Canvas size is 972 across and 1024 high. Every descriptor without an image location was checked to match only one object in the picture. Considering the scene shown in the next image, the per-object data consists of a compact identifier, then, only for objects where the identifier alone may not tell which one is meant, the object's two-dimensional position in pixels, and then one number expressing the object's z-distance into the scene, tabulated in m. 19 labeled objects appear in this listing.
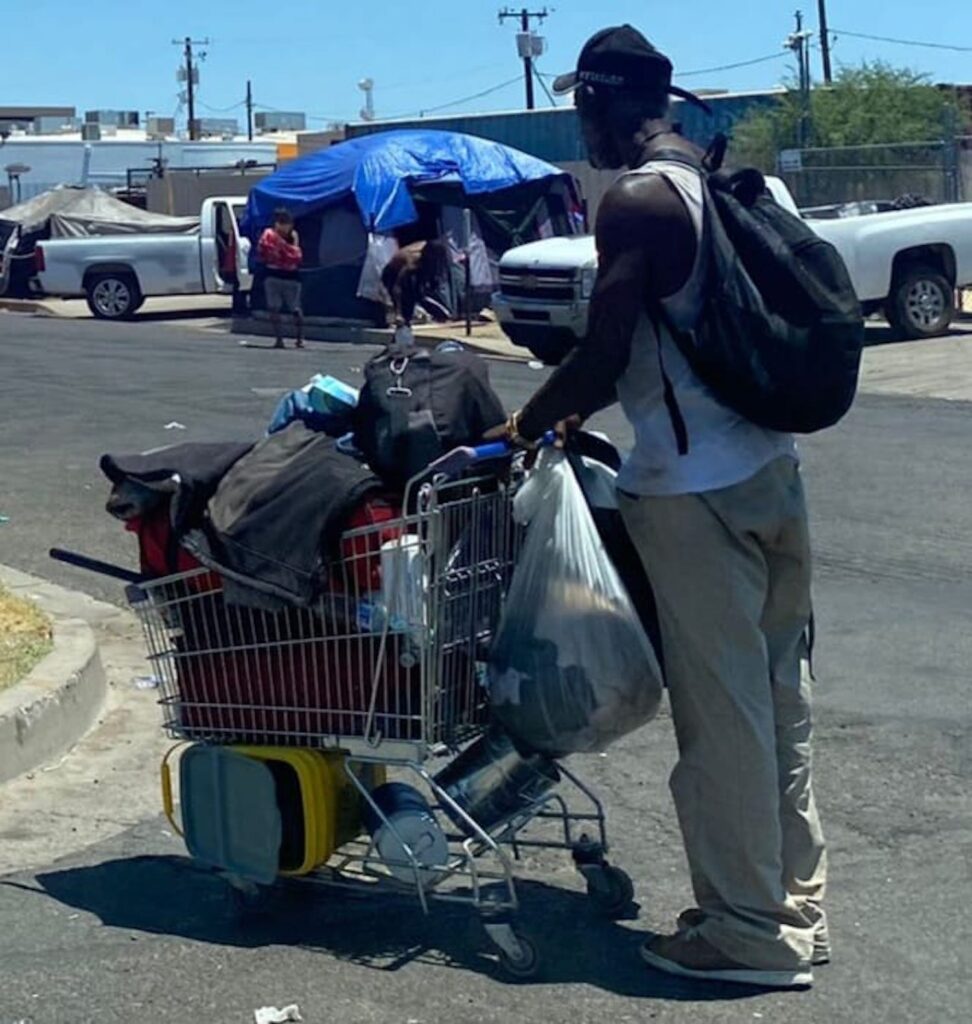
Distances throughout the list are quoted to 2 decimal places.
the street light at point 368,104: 89.25
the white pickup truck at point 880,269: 19.53
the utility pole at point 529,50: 59.00
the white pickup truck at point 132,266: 31.67
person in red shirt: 25.44
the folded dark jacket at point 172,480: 4.98
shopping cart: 4.70
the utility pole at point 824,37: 64.00
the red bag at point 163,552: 5.03
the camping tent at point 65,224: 35.75
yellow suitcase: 4.95
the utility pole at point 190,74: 108.56
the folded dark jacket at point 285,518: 4.74
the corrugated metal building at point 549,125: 38.00
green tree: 36.88
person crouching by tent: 26.53
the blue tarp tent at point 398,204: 27.33
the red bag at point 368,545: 4.74
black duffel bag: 4.82
